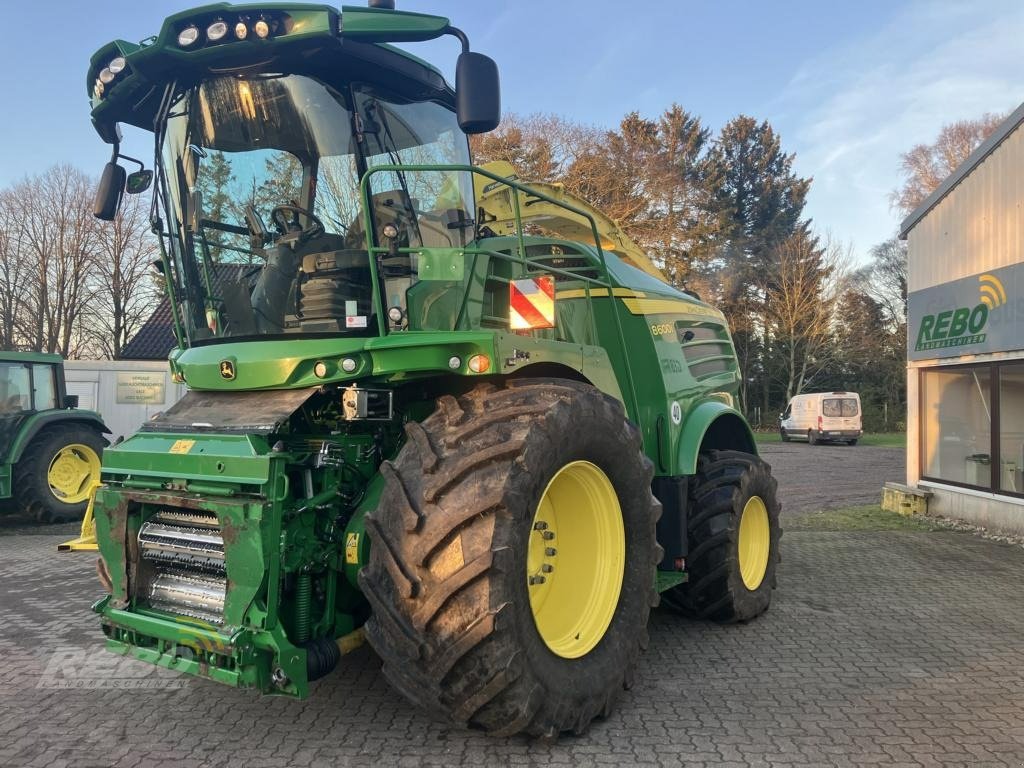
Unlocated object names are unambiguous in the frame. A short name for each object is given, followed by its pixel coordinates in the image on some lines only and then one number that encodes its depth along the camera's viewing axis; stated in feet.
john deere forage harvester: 9.50
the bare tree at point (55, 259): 98.89
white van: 90.38
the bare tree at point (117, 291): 100.27
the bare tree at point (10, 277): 97.45
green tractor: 32.22
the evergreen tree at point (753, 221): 124.67
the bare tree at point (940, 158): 121.08
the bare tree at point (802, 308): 116.26
